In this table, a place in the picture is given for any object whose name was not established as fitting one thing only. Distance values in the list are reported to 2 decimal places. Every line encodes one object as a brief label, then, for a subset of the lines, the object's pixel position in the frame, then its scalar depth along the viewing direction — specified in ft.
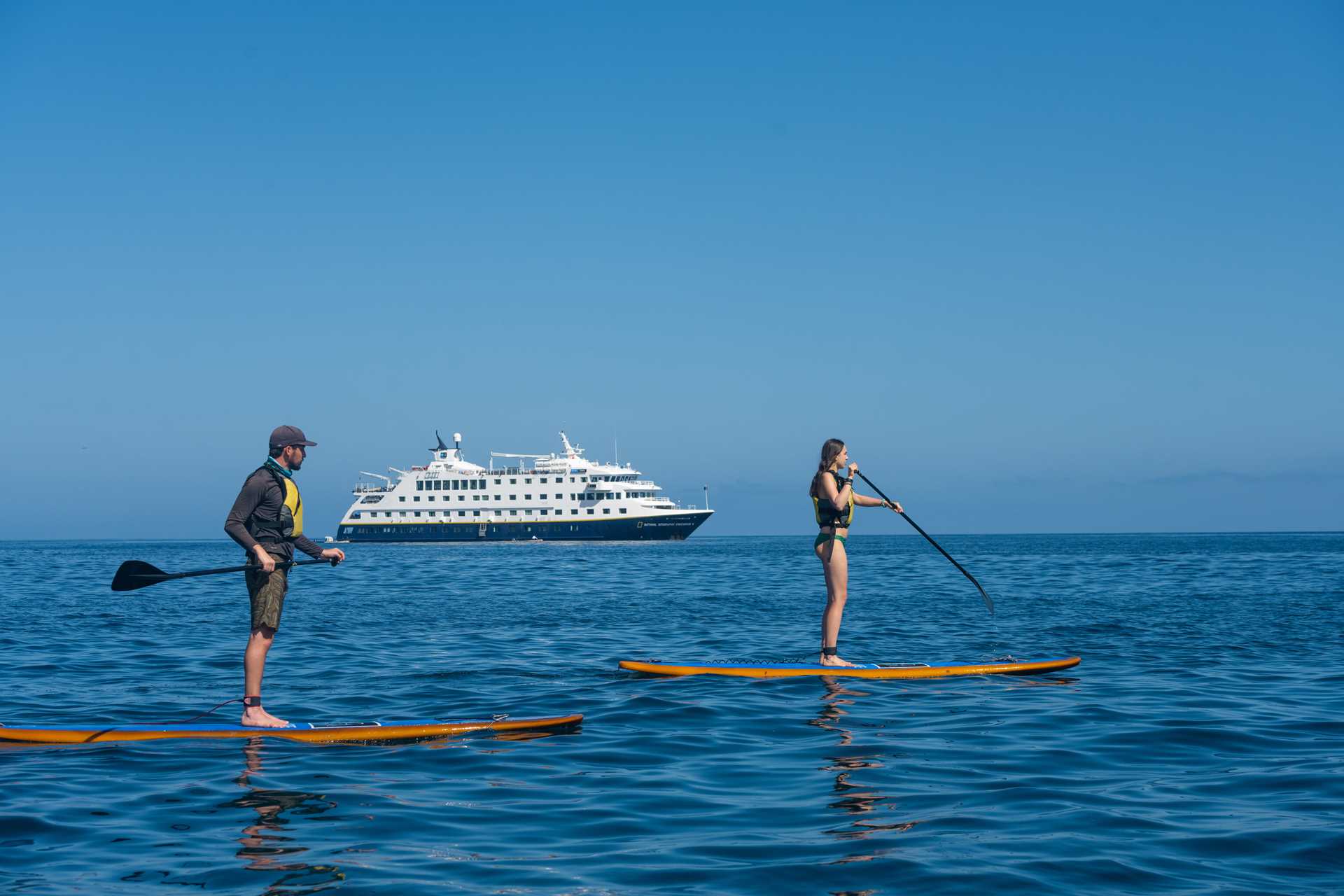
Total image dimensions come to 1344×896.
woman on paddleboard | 34.78
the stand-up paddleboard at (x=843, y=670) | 34.01
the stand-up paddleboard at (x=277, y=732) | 24.52
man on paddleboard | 25.31
